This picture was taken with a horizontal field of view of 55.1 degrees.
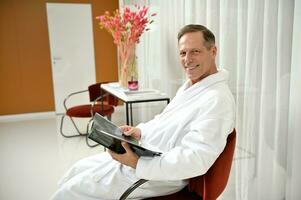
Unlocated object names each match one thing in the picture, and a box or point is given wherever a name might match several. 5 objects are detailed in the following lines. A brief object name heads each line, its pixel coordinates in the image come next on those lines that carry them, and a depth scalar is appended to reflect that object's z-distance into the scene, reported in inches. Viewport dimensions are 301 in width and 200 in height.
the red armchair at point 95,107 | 141.6
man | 44.8
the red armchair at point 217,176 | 46.7
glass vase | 120.3
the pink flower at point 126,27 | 112.5
